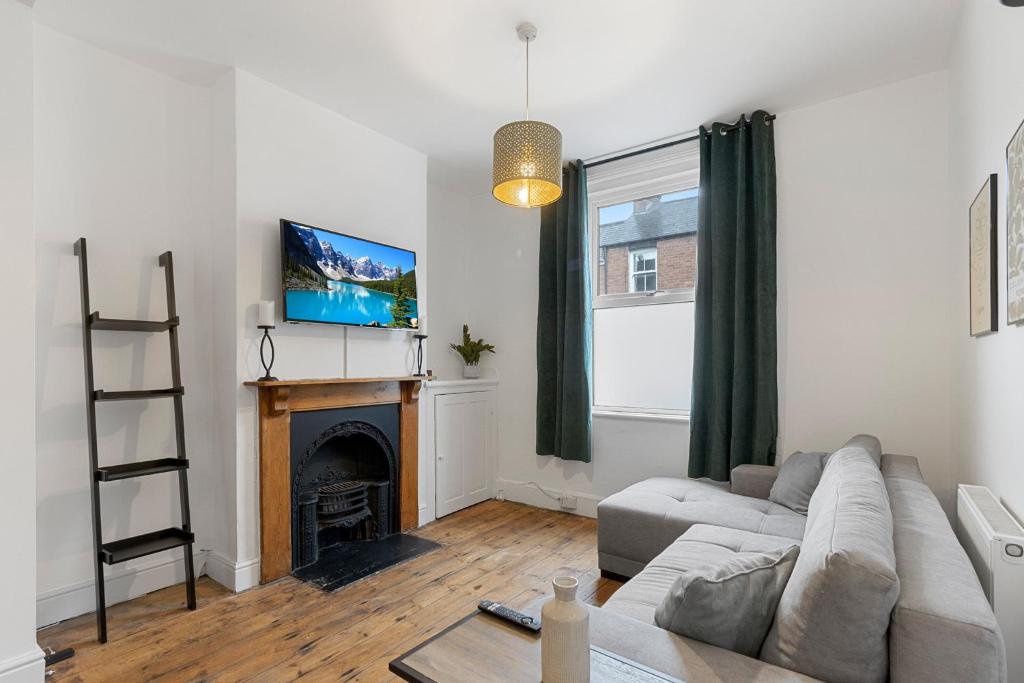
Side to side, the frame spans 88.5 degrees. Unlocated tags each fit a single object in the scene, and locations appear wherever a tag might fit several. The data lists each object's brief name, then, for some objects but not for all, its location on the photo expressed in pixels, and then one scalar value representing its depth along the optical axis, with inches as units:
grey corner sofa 38.7
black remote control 51.5
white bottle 39.6
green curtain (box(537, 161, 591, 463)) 155.4
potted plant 175.8
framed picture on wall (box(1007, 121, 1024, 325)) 58.7
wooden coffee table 43.7
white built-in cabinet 155.9
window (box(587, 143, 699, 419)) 146.8
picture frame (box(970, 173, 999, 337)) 73.0
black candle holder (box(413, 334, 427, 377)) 150.4
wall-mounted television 115.3
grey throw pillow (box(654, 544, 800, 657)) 48.3
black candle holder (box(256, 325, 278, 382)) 110.9
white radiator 54.2
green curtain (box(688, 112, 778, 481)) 126.3
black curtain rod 131.4
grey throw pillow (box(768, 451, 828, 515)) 103.9
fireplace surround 111.0
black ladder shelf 91.4
